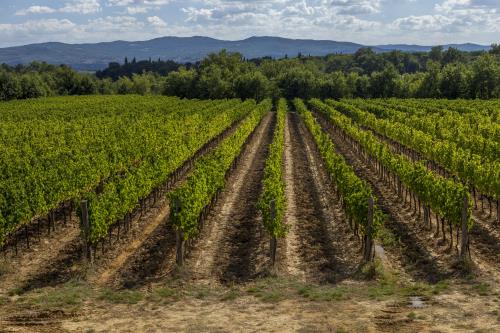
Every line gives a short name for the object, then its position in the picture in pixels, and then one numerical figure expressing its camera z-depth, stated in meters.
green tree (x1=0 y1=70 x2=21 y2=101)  114.94
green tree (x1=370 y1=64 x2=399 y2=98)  115.44
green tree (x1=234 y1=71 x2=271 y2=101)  116.00
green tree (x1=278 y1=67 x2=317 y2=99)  119.12
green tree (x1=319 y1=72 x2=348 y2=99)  116.38
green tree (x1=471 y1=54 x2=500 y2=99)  97.00
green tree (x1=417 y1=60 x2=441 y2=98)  105.19
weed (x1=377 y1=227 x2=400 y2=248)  19.25
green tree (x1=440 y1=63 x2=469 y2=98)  100.25
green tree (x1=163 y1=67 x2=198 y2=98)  129.62
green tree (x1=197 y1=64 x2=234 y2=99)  119.44
